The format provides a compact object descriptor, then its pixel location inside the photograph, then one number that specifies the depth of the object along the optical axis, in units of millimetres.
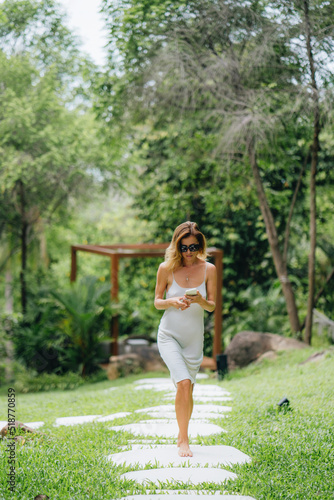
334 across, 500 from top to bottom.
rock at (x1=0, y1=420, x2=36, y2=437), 4177
